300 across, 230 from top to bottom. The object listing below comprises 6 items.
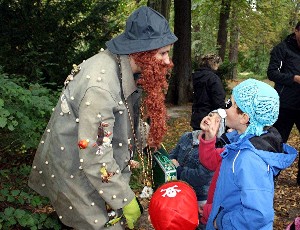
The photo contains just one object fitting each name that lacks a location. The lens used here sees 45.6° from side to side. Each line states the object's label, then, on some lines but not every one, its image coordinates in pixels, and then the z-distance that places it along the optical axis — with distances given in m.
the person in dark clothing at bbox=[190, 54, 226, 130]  5.32
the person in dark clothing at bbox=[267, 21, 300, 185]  4.48
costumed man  2.12
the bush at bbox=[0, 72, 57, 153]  3.29
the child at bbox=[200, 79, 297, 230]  1.99
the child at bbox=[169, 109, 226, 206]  3.11
